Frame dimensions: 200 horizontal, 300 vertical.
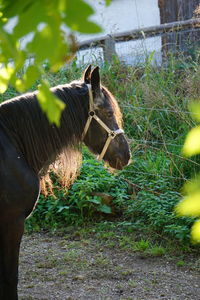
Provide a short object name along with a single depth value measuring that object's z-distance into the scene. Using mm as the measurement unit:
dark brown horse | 6249
